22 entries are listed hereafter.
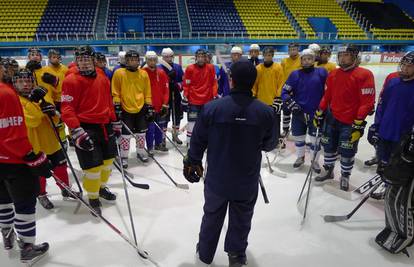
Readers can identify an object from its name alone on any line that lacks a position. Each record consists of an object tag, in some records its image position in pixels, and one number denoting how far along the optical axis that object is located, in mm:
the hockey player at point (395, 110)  2385
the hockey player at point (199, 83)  4141
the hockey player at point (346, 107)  2824
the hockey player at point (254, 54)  4473
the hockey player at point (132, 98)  3461
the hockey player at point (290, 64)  4398
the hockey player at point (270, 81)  4086
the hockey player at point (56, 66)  3764
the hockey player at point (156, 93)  3953
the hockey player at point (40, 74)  2936
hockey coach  1691
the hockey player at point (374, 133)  2760
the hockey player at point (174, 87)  4445
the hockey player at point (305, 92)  3502
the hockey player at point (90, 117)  2447
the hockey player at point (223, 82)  4561
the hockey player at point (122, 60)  3690
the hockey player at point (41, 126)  2268
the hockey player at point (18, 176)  1778
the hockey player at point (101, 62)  3660
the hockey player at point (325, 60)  4332
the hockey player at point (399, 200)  1983
